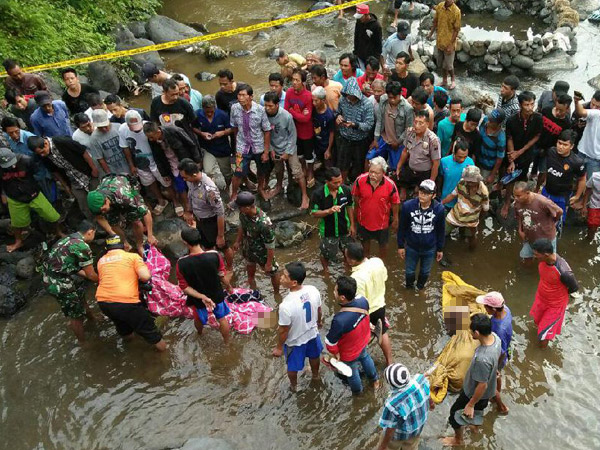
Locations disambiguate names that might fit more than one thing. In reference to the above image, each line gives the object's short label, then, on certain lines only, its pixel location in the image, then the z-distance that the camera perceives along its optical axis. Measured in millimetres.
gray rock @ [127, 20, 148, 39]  14156
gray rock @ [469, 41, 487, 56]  12000
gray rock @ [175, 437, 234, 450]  5082
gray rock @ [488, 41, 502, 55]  11984
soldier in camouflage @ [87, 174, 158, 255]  6605
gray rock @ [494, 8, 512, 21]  14852
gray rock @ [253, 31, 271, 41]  14086
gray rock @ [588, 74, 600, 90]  10914
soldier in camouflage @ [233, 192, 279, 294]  6117
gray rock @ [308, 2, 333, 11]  15562
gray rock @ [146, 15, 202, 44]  13875
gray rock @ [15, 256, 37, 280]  7406
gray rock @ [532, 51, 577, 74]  11875
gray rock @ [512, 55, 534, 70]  11844
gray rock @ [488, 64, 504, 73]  12059
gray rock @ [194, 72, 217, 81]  12399
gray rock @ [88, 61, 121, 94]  11234
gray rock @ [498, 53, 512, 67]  11969
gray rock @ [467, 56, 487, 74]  12172
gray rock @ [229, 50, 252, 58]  13359
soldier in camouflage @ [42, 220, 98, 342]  5992
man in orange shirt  5793
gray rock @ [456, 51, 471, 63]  12219
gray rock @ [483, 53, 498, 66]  12016
